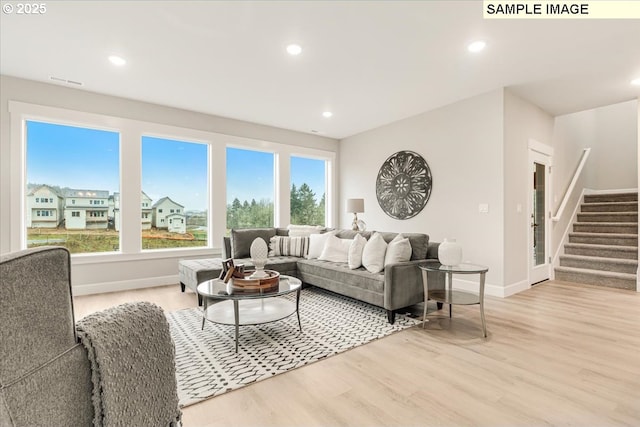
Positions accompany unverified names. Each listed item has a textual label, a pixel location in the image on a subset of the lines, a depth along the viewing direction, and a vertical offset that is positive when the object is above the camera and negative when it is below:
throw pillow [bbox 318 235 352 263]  4.02 -0.49
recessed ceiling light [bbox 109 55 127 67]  3.17 +1.62
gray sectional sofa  2.98 -0.70
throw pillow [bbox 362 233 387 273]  3.29 -0.46
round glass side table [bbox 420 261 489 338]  2.74 -0.81
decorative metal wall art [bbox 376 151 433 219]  4.91 +0.46
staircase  4.52 -0.57
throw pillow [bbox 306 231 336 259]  4.38 -0.45
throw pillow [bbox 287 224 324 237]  4.82 -0.27
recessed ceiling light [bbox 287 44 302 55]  2.95 +1.60
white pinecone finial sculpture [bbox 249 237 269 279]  2.82 -0.38
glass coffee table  2.45 -0.88
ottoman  3.53 -0.67
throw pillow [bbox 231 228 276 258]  4.45 -0.39
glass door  4.52 -0.12
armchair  0.71 -0.37
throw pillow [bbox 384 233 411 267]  3.15 -0.41
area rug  2.02 -1.07
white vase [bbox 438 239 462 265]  2.88 -0.39
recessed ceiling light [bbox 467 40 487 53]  2.88 +1.57
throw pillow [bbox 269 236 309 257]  4.59 -0.50
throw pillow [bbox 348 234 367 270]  3.53 -0.47
